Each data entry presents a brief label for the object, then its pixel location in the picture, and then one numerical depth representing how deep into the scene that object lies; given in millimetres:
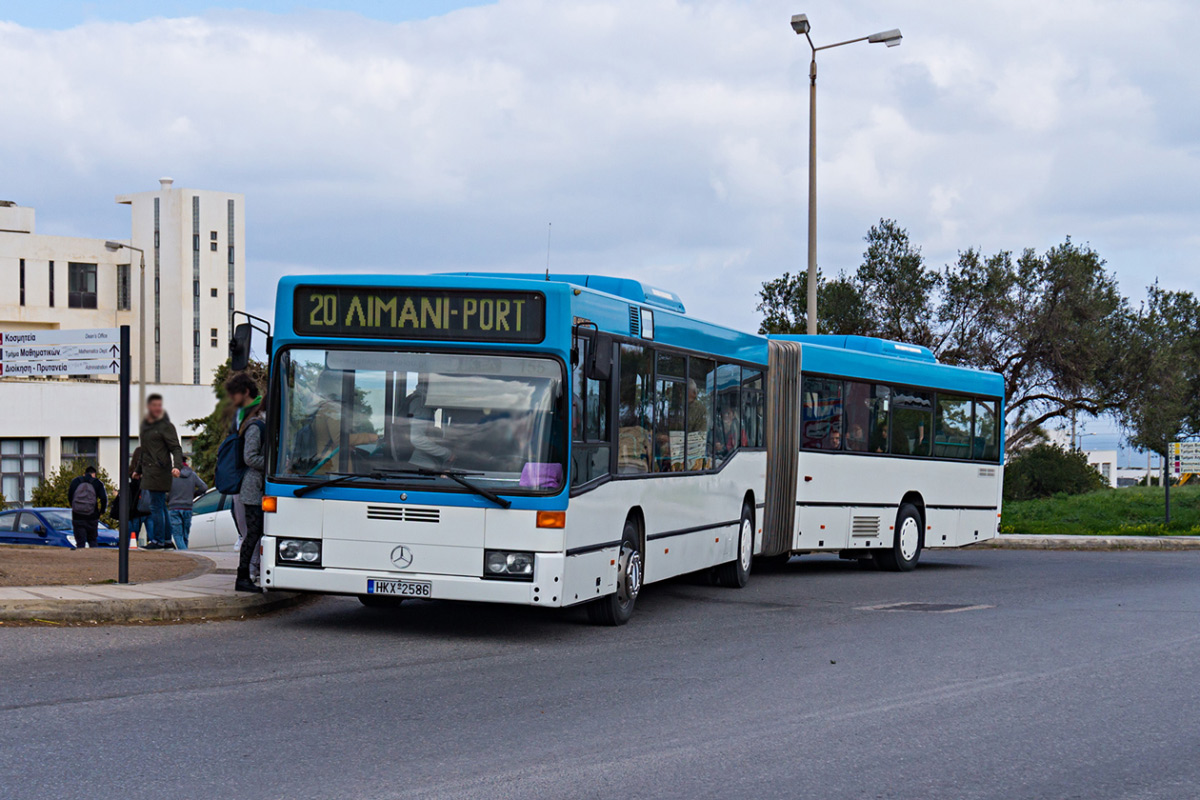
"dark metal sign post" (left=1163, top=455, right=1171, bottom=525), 28203
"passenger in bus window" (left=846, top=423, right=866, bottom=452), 18344
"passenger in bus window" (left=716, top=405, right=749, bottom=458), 14873
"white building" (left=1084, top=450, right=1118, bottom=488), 138000
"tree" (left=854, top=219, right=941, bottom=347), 40281
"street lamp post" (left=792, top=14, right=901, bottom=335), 24875
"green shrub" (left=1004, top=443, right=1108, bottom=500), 41219
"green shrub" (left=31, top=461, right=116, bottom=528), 43500
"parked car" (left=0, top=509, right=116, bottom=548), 27281
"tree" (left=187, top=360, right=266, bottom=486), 44406
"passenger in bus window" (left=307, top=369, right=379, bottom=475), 10766
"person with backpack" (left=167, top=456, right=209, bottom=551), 19109
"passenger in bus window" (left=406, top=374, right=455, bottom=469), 10586
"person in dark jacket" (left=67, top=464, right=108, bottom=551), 21500
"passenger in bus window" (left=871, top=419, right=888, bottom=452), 18781
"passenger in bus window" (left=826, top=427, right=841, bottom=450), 18023
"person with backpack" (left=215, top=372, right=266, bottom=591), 11781
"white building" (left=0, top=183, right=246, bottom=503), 56875
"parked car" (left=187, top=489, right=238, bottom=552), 20797
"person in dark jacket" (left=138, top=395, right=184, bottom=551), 17031
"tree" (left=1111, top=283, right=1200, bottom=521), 38719
